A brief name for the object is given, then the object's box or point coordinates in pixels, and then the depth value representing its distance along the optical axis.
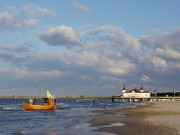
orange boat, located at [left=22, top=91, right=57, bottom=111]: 63.00
